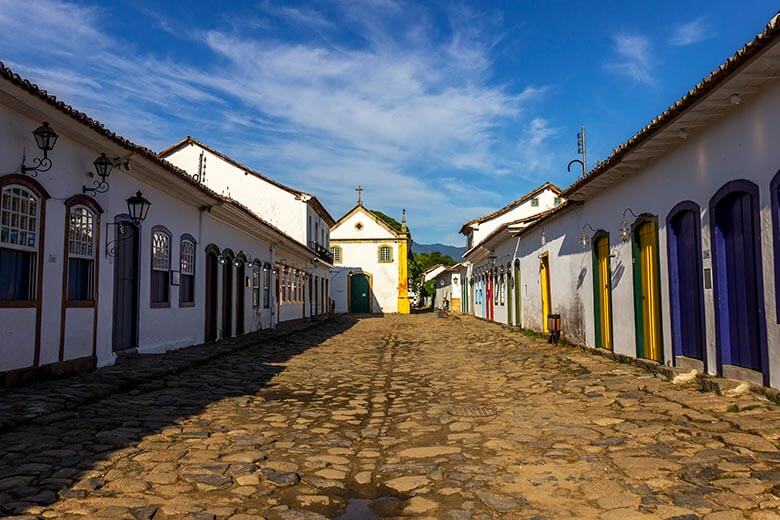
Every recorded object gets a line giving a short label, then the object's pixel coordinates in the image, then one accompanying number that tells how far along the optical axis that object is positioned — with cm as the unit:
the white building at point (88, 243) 680
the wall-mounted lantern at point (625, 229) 930
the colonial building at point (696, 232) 555
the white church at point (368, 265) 4006
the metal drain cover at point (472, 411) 588
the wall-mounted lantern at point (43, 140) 693
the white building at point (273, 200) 2561
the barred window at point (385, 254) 4050
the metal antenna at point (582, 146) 1900
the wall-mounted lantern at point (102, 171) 830
